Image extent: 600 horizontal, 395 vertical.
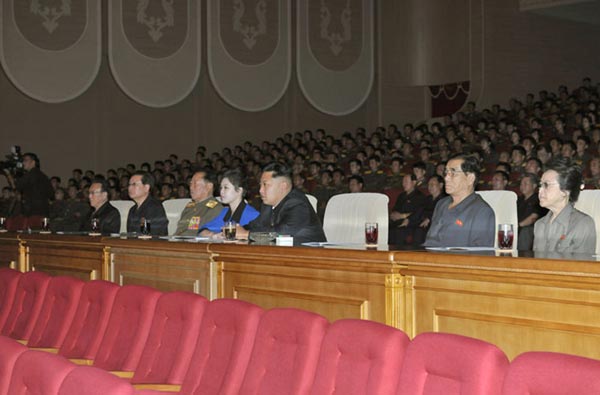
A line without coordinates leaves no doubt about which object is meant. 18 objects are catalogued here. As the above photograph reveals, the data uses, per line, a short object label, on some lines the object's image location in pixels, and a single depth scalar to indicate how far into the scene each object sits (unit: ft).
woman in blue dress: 17.33
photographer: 29.84
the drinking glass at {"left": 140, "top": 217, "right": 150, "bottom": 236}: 16.65
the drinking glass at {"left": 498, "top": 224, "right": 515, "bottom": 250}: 10.29
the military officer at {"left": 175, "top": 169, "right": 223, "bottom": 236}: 18.86
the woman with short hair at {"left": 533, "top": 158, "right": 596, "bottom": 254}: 11.56
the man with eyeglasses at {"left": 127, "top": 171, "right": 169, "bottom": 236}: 20.02
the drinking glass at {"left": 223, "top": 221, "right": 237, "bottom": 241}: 14.17
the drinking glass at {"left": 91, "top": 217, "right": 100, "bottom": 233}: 18.37
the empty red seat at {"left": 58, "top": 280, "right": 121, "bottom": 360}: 11.09
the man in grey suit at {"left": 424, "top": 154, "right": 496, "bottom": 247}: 13.83
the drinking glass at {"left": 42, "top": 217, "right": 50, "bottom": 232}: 20.51
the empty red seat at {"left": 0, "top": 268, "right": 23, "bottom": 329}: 13.70
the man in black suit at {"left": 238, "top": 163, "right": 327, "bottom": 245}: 14.87
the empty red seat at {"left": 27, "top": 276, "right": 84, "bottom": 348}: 11.94
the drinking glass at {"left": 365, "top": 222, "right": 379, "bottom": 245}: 12.28
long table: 7.79
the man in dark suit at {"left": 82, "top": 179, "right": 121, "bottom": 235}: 21.21
